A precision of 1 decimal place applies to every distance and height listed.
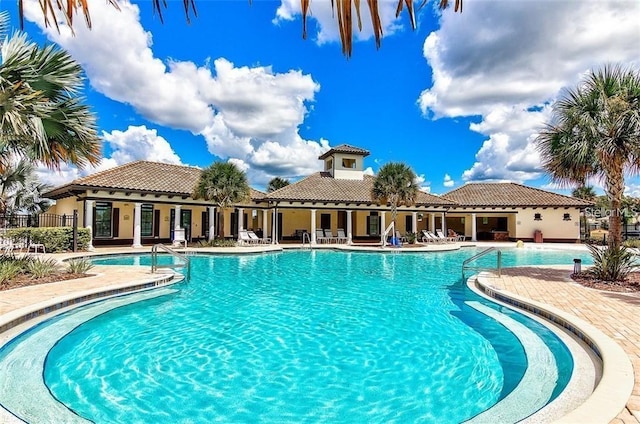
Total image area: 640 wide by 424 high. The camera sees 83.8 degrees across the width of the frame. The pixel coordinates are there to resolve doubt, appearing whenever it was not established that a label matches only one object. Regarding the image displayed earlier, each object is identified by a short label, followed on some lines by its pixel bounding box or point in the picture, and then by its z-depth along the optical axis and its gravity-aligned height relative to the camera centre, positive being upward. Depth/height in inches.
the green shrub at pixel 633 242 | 897.4 -35.8
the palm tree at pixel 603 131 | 373.7 +106.5
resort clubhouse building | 814.5 +56.2
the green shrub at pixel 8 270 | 329.1 -40.2
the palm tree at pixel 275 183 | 1974.7 +254.4
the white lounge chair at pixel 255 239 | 894.3 -26.3
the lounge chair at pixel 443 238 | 1024.4 -27.1
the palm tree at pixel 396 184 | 873.5 +110.9
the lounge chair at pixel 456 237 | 1093.1 -26.4
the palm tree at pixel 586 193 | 1662.2 +169.0
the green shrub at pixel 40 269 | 366.3 -42.1
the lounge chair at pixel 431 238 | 1017.2 -26.9
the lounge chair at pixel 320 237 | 1003.3 -23.6
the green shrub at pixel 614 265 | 378.0 -39.2
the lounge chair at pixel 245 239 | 878.7 -25.8
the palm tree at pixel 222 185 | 800.9 +100.1
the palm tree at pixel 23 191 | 732.0 +90.9
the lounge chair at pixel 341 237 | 1019.9 -24.2
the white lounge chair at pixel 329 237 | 1013.2 -23.9
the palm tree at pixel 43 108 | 293.6 +108.2
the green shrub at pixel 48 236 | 657.6 -13.6
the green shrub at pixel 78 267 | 404.8 -44.8
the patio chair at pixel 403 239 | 997.7 -29.8
